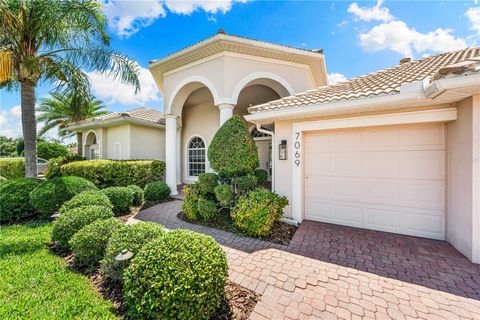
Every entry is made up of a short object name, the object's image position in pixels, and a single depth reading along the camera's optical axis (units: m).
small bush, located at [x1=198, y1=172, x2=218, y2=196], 6.63
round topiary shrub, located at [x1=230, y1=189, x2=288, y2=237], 5.27
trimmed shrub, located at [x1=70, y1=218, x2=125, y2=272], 3.91
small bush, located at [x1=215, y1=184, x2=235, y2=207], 6.12
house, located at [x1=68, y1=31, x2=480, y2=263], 4.06
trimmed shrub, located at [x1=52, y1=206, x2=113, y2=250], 4.54
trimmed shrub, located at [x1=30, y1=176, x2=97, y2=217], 6.37
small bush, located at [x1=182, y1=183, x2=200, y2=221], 6.63
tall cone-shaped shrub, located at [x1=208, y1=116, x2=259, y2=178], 6.21
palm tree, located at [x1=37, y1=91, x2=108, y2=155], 20.03
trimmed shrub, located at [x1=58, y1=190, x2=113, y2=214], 5.41
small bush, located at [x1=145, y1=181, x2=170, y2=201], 9.07
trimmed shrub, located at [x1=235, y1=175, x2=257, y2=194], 6.16
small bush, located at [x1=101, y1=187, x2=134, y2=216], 7.22
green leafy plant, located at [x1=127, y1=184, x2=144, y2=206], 8.41
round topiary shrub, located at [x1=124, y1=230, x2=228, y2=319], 2.39
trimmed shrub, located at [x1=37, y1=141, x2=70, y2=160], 18.95
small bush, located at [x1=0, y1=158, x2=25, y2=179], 15.41
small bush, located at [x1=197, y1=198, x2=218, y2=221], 6.37
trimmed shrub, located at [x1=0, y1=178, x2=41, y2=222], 6.39
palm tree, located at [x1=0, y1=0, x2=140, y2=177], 7.32
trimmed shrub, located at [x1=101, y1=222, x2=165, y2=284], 3.35
